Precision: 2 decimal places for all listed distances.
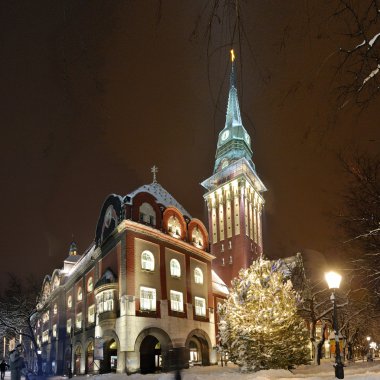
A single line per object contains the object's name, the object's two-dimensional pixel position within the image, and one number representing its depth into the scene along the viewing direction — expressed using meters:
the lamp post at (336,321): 15.72
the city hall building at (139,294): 36.94
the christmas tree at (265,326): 24.80
